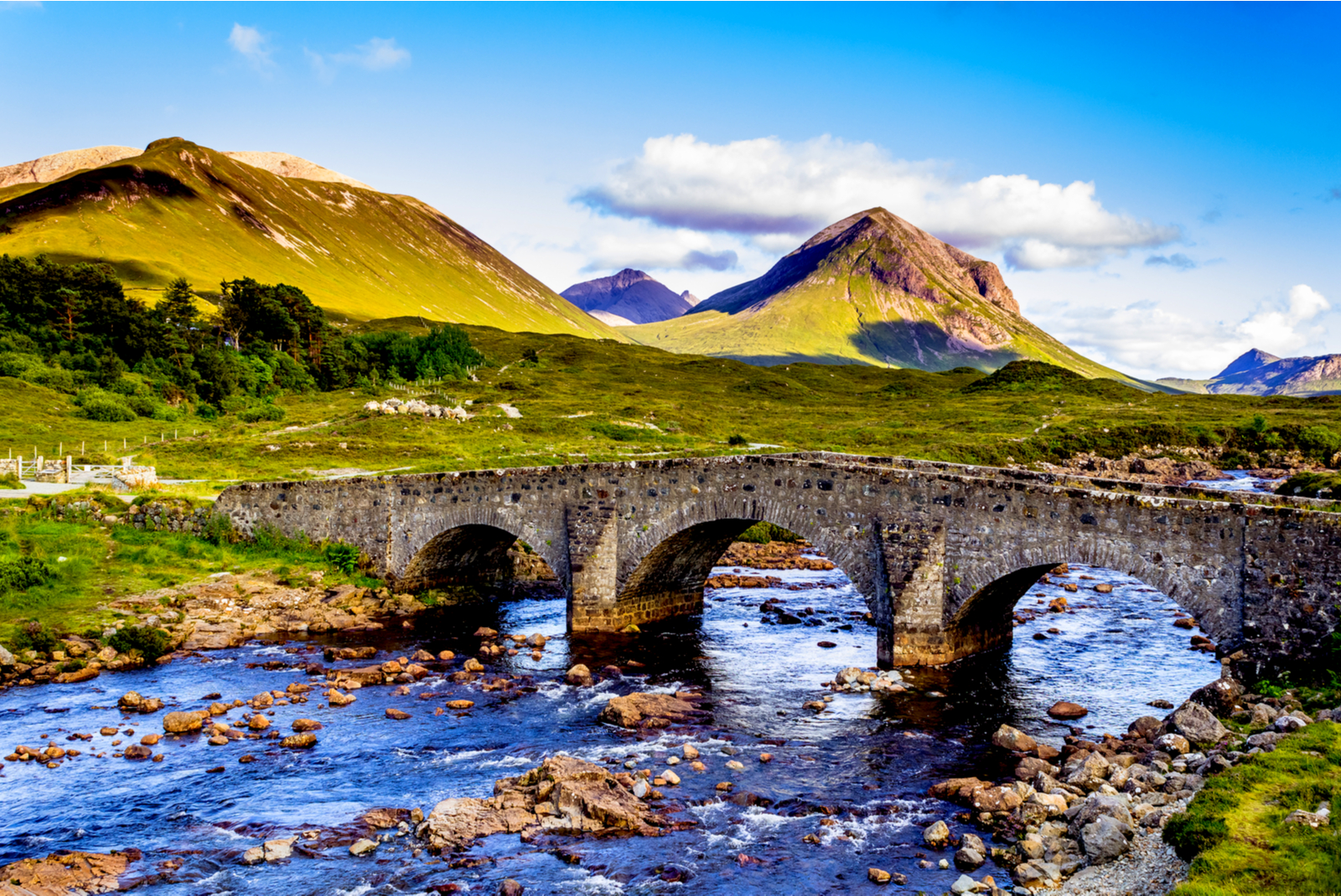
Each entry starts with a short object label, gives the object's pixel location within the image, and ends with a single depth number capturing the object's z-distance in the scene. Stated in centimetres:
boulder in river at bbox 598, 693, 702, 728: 2400
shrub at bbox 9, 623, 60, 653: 2886
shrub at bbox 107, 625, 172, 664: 2945
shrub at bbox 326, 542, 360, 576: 3816
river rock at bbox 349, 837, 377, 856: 1702
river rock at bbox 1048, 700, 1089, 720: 2355
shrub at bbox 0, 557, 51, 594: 3222
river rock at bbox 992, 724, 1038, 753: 2123
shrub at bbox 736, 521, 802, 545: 5209
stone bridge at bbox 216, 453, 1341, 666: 1977
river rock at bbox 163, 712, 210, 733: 2331
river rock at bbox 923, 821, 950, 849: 1684
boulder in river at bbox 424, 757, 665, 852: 1777
